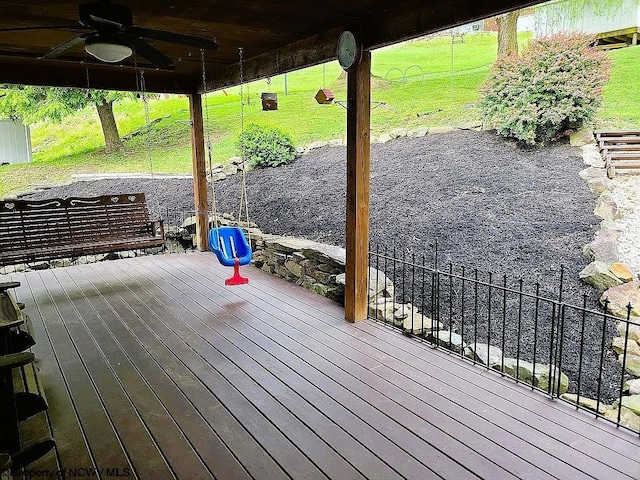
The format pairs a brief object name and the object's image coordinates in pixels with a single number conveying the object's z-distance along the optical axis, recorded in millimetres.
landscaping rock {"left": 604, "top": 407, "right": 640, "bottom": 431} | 2480
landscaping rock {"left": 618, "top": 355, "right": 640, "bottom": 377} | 3376
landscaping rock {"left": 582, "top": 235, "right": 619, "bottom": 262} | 4379
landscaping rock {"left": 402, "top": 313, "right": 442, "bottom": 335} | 3503
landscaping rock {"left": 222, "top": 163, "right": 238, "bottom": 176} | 9016
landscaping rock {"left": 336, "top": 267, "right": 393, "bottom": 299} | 3998
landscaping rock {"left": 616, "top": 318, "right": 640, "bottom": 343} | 3586
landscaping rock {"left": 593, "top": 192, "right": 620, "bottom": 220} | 5004
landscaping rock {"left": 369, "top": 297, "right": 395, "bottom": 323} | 3787
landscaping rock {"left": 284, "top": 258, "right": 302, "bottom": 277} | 4740
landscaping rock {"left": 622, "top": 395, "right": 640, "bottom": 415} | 2576
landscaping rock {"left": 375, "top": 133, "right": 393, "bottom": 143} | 8547
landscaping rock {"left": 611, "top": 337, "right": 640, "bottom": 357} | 3518
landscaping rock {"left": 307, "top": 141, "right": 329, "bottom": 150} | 9133
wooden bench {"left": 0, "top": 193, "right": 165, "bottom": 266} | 5004
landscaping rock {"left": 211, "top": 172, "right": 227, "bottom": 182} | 8906
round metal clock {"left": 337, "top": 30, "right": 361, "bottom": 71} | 3357
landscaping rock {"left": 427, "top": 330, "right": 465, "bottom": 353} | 3287
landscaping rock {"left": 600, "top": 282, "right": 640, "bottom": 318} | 3896
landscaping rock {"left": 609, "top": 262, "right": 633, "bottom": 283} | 4109
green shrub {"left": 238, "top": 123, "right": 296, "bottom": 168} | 8625
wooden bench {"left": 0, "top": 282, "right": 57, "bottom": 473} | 1796
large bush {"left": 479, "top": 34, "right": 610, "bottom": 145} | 6262
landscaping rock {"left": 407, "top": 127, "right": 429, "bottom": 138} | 8359
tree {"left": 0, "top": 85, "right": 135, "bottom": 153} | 9305
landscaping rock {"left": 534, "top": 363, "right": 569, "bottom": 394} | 2936
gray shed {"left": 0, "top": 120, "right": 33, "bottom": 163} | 10352
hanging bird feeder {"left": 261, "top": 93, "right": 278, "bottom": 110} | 4406
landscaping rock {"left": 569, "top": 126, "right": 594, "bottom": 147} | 6352
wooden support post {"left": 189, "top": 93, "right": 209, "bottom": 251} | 6270
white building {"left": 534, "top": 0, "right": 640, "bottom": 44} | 8891
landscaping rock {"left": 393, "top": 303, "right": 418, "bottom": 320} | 3716
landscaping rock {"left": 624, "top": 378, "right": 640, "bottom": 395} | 2969
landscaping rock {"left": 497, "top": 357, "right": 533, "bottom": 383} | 2969
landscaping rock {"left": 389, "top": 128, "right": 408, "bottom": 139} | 8562
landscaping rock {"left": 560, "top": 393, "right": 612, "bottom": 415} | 2847
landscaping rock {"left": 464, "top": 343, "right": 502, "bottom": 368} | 3057
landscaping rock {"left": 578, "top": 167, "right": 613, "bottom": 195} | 5457
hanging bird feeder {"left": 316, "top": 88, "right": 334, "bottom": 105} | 3844
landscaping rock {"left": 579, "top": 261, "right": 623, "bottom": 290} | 4074
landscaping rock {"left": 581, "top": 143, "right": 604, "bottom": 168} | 5910
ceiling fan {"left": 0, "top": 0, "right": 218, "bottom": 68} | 2383
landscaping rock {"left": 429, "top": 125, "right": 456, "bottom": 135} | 8083
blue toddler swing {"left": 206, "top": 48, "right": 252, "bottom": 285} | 4501
